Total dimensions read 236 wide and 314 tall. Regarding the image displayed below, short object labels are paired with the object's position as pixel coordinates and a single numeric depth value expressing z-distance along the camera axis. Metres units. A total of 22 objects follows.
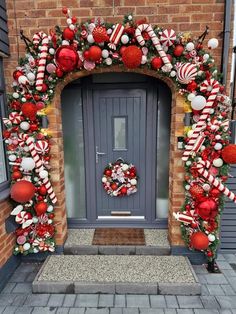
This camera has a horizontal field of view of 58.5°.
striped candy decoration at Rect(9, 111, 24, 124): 2.39
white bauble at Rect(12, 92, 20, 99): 2.38
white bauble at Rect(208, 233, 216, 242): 2.46
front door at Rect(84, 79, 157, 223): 2.91
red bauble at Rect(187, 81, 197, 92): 2.27
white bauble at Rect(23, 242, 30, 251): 2.57
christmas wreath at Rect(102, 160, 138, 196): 2.99
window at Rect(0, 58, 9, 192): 2.49
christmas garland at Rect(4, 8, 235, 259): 2.18
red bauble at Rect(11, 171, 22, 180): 2.44
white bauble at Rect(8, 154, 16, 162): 2.41
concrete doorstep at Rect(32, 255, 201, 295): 2.21
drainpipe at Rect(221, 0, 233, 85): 2.29
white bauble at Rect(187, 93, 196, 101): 2.29
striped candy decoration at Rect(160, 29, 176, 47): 2.16
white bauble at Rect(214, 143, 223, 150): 2.30
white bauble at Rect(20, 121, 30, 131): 2.39
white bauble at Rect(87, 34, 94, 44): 2.16
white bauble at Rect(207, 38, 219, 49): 2.16
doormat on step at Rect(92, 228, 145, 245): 2.80
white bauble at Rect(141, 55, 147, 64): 2.22
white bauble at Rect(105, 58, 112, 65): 2.28
